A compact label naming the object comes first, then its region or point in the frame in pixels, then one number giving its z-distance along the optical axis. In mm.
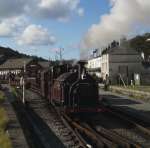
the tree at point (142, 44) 52362
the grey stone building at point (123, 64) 36830
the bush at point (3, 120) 7617
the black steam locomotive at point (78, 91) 9844
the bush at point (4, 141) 5409
